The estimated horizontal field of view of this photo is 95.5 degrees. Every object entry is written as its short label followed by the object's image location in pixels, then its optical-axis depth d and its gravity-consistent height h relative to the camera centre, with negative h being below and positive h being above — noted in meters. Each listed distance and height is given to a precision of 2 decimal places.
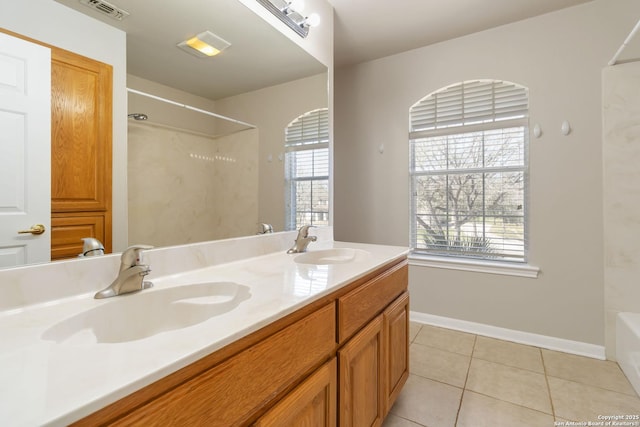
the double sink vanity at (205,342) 0.44 -0.26
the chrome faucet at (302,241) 1.63 -0.17
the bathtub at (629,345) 1.72 -0.85
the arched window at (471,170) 2.37 +0.36
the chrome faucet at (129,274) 0.84 -0.18
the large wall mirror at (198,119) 0.99 +0.39
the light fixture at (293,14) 1.50 +1.09
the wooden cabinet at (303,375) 0.50 -0.40
